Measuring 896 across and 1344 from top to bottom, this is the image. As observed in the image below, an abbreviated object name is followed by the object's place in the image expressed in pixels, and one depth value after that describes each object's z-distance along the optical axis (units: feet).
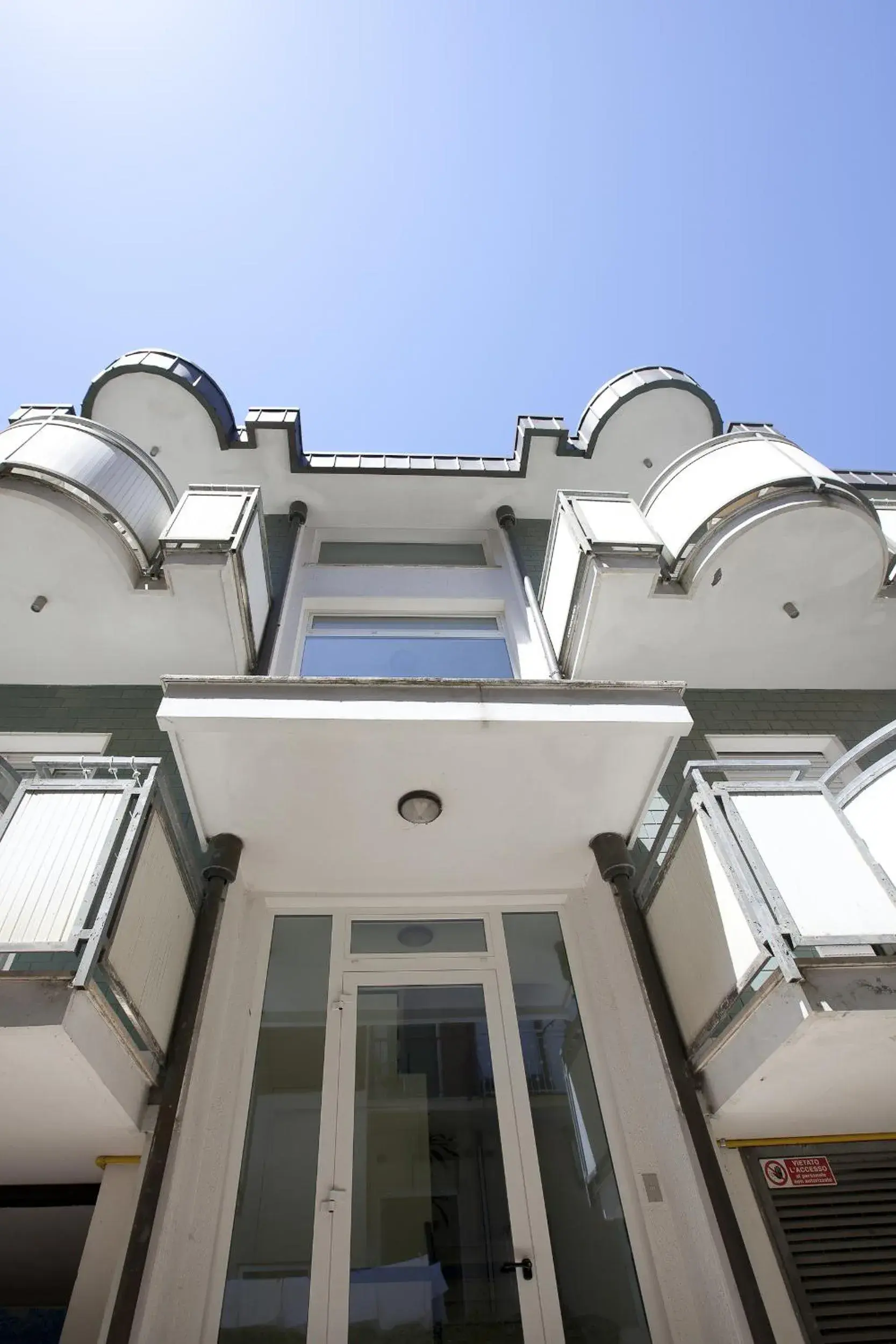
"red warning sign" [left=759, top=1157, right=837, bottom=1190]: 13.61
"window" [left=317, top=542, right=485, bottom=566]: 34.42
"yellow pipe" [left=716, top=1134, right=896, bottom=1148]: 14.01
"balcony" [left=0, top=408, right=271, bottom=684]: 22.95
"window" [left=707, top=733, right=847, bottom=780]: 23.35
